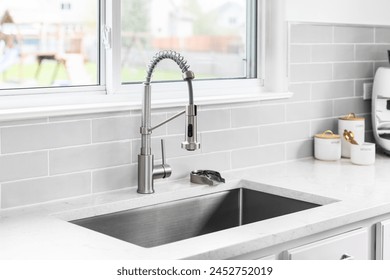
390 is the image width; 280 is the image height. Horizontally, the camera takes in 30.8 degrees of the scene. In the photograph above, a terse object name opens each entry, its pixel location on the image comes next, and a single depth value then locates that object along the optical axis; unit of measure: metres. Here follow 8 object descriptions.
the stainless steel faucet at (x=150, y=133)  2.31
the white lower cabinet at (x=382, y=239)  2.35
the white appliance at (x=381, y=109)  3.25
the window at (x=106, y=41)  2.34
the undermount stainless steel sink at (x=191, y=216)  2.36
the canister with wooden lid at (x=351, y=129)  3.19
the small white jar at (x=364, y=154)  3.00
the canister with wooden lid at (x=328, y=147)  3.10
